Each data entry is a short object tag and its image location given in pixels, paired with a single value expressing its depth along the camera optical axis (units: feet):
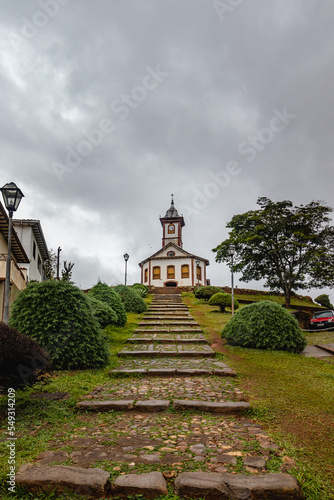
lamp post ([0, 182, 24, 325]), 24.88
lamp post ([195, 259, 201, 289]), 130.16
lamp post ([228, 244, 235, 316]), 53.67
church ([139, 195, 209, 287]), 128.40
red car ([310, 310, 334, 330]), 53.49
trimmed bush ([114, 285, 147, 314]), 55.83
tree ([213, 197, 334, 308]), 77.87
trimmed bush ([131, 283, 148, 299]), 85.35
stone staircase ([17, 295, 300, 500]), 7.54
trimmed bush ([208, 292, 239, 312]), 63.26
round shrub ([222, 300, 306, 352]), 29.30
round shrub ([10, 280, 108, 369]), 21.07
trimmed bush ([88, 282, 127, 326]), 41.04
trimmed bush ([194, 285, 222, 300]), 77.66
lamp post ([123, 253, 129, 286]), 92.43
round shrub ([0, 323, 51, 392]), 12.30
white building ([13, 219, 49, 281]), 67.82
